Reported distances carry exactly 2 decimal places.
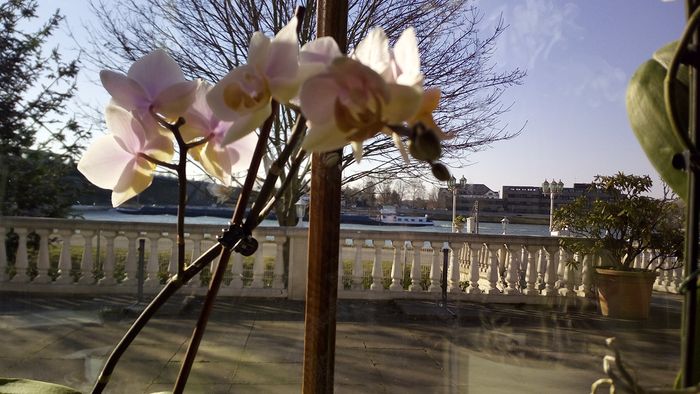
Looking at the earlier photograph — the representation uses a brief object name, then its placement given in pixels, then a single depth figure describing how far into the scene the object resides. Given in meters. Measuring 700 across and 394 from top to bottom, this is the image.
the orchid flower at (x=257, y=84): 0.24
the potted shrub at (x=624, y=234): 2.64
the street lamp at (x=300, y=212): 3.23
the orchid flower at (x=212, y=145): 0.32
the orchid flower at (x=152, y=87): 0.30
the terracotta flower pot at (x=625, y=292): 2.57
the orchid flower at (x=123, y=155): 0.32
